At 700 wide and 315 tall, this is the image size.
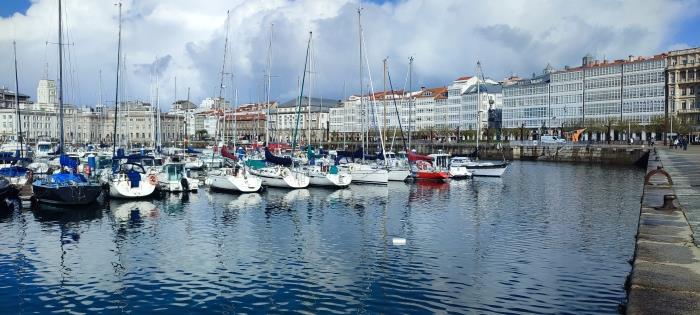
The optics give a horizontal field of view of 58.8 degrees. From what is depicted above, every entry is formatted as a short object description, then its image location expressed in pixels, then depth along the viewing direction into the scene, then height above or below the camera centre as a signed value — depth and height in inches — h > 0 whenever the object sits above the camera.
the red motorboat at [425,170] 2388.0 -120.9
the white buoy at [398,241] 1064.7 -175.6
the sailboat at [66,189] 1498.5 -119.6
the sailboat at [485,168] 2640.3 -124.8
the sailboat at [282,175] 2039.9 -116.8
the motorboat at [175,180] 1873.8 -121.9
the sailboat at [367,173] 2194.9 -121.1
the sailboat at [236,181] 1905.8 -128.2
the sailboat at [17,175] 1750.7 -100.8
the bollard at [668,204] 957.8 -101.3
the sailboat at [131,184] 1688.0 -120.4
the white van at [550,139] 4784.5 -1.0
